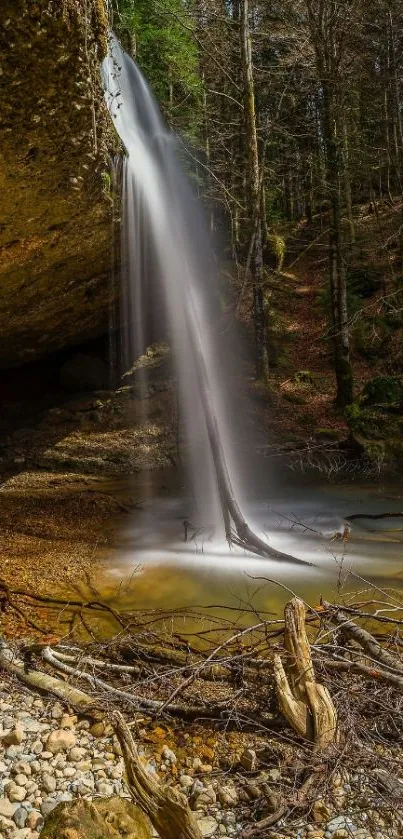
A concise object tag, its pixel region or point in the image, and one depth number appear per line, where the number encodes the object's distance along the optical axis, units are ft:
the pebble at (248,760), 7.90
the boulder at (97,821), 5.38
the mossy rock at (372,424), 33.58
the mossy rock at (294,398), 40.68
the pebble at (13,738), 8.41
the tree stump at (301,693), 7.97
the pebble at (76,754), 8.14
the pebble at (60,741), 8.31
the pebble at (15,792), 7.29
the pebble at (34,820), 6.86
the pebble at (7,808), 6.99
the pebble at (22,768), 7.77
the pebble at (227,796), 7.31
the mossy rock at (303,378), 43.39
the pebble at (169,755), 8.27
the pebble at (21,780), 7.55
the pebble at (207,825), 6.81
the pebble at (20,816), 6.89
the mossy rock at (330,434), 34.92
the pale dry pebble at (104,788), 7.47
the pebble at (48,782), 7.50
